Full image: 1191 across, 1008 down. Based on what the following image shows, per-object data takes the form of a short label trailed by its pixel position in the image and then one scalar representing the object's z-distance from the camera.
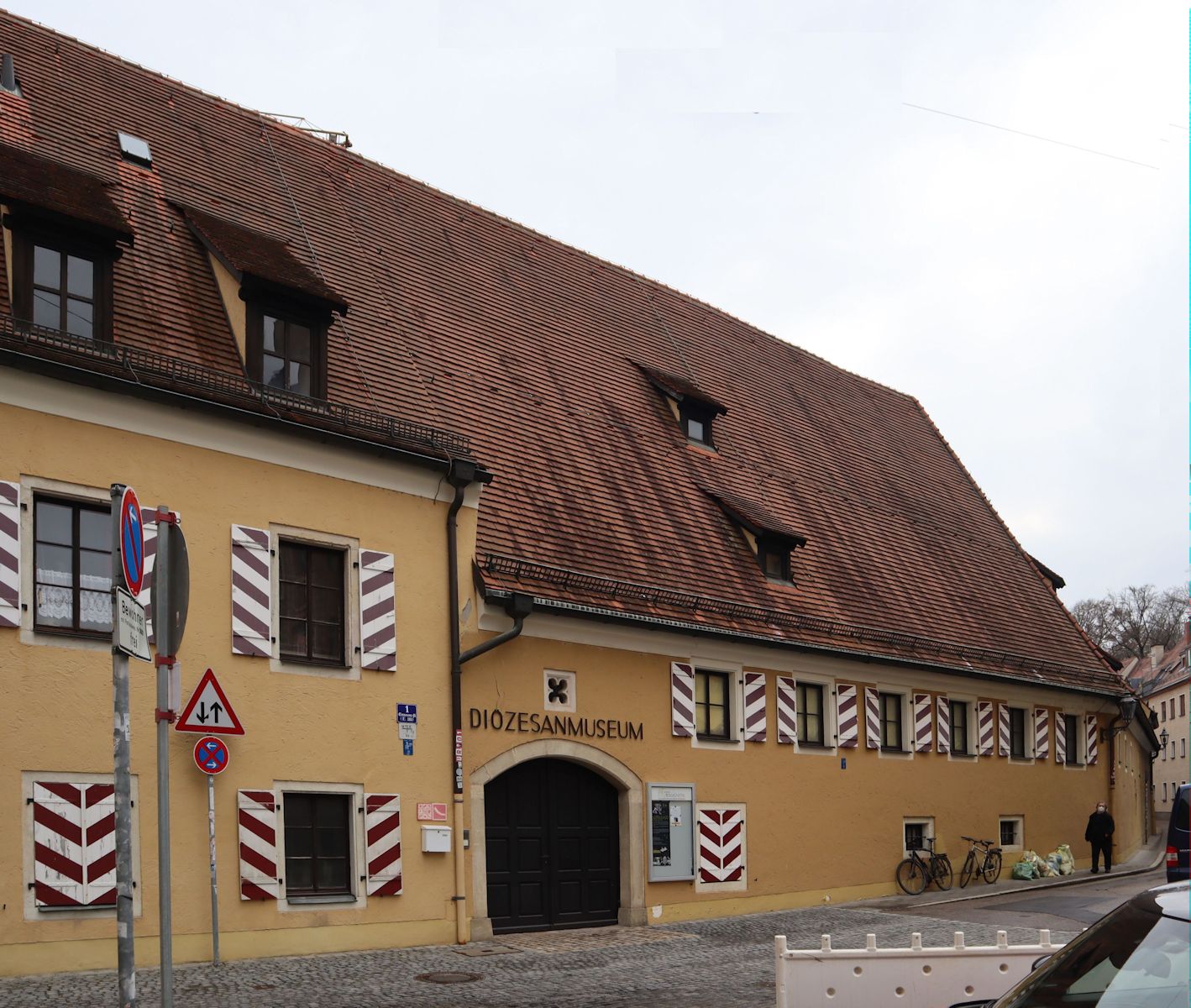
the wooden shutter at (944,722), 25.69
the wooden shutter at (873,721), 23.88
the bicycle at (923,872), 24.09
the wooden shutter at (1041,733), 28.73
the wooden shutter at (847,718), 23.28
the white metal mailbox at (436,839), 16.06
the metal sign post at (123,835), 6.52
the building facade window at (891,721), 24.56
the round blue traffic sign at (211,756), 13.79
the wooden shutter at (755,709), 21.34
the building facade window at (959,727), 26.41
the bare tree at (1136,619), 80.75
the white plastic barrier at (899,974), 9.92
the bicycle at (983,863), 25.70
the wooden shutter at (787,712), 22.00
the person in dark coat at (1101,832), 27.88
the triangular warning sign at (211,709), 12.46
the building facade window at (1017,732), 28.11
